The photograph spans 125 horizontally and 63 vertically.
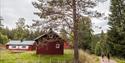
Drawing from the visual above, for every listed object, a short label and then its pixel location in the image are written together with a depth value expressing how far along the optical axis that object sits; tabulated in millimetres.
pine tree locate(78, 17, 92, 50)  10147
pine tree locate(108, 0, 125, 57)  16407
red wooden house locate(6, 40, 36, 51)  25534
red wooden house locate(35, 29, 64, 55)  17077
